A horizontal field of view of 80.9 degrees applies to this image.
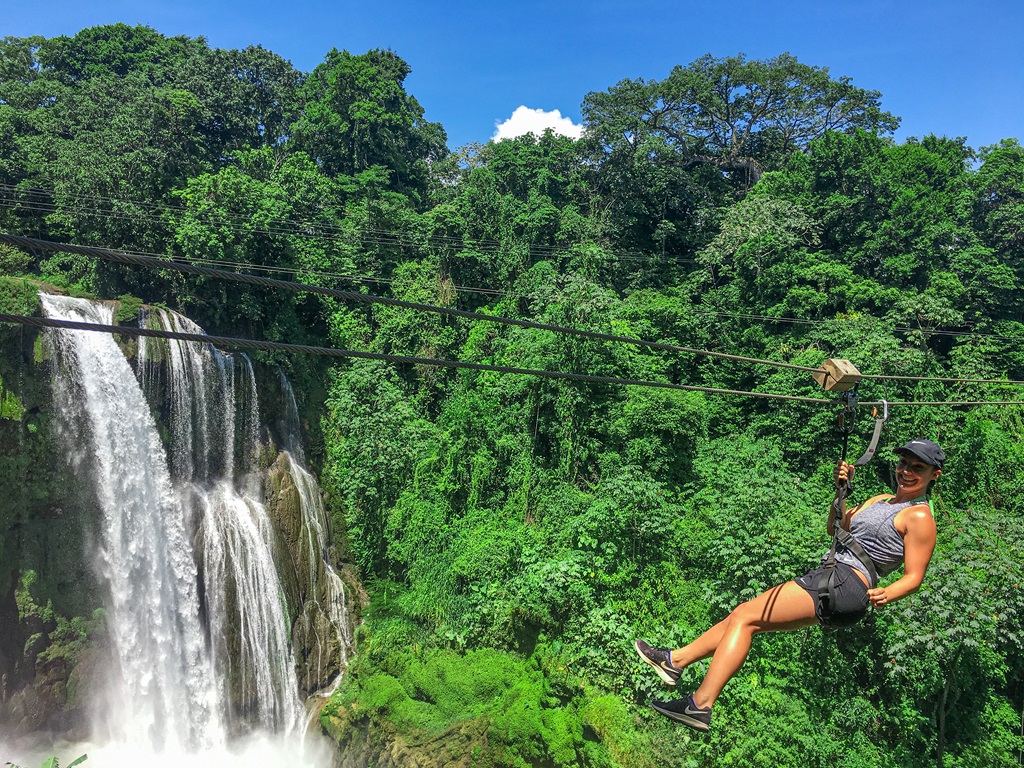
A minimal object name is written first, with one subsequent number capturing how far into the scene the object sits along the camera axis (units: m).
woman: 3.18
